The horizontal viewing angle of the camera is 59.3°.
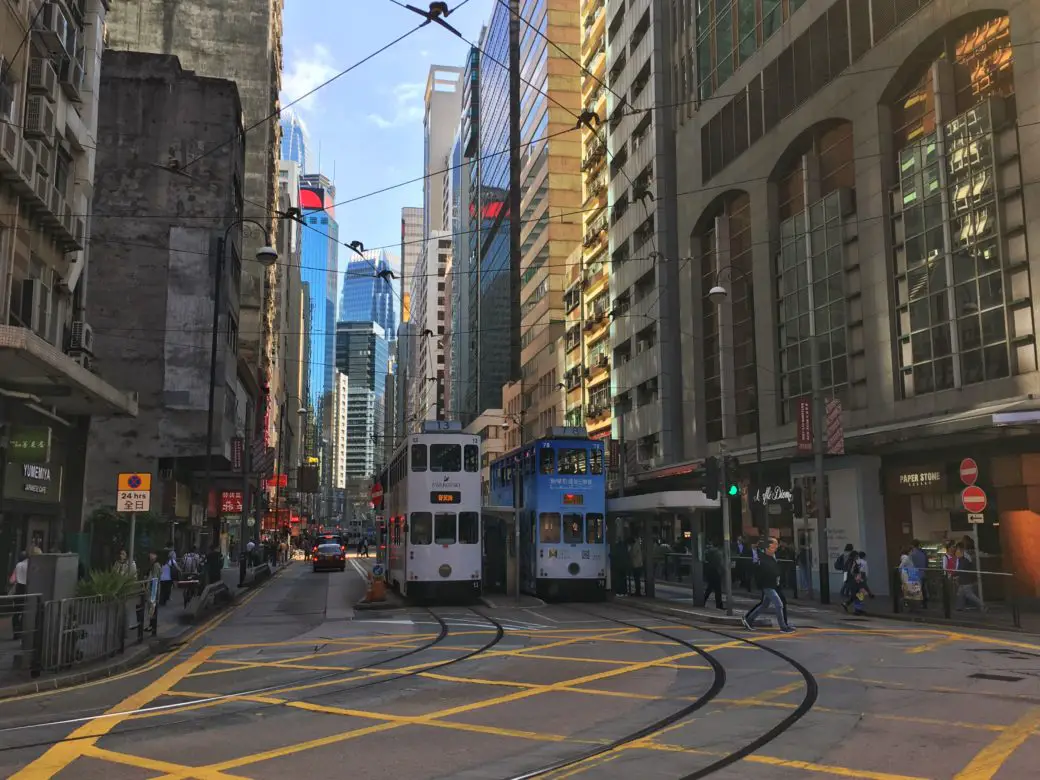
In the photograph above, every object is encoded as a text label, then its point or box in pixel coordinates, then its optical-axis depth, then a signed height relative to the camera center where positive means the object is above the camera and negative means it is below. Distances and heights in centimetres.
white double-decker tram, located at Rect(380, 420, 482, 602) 2322 +18
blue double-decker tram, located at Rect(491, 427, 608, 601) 2433 +15
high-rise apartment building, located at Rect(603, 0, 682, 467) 4444 +1461
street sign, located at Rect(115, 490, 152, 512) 1708 +43
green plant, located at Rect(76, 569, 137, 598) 1330 -89
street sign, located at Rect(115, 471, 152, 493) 1753 +81
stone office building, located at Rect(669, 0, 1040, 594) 2298 +782
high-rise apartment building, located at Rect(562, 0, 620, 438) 5622 +1514
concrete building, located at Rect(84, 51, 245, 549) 3978 +1113
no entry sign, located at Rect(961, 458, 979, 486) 1905 +95
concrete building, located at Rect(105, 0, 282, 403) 5831 +3078
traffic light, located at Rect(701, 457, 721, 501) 1839 +81
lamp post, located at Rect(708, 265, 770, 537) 3444 +181
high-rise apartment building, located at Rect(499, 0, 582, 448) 6888 +2501
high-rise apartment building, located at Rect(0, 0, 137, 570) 1892 +597
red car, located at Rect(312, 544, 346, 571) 4847 -182
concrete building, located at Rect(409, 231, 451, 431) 14738 +3254
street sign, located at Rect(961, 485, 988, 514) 1875 +38
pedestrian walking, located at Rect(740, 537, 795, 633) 1661 -114
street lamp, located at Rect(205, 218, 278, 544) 2369 +684
